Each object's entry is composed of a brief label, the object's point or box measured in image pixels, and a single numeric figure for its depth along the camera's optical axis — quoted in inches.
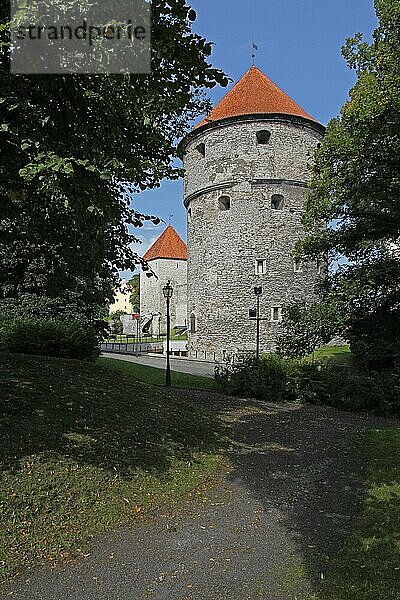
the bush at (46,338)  623.8
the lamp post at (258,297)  1047.6
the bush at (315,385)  553.0
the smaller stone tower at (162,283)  2492.6
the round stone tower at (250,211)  1258.6
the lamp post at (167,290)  719.1
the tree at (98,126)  228.1
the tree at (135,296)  3428.4
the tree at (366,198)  576.4
